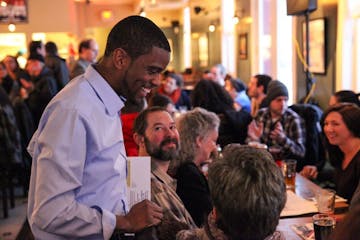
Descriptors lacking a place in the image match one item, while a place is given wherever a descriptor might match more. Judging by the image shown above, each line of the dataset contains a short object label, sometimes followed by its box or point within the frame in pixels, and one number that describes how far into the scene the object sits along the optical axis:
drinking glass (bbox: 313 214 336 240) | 1.67
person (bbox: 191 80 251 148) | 4.36
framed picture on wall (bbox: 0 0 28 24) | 10.18
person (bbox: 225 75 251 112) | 5.82
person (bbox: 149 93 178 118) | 3.98
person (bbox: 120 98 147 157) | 2.89
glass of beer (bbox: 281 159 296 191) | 2.53
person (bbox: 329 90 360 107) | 3.61
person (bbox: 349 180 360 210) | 1.57
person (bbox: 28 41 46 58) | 5.42
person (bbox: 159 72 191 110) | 6.23
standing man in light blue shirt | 1.11
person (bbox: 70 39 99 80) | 4.97
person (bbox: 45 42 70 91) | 5.61
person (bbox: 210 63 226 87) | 6.55
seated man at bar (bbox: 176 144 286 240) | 1.21
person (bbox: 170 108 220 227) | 2.10
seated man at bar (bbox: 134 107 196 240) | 1.83
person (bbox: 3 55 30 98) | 5.59
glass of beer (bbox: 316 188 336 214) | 2.03
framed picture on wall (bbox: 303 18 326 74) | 4.92
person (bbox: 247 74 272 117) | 5.07
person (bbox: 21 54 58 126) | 5.11
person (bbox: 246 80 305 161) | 3.74
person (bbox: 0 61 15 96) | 5.75
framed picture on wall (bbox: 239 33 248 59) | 8.01
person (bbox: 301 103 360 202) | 2.63
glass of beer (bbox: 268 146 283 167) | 2.99
